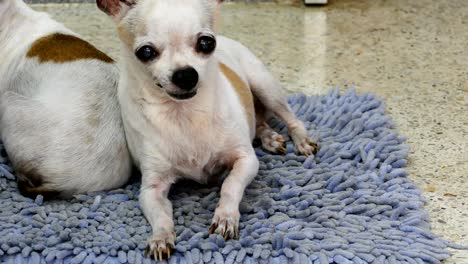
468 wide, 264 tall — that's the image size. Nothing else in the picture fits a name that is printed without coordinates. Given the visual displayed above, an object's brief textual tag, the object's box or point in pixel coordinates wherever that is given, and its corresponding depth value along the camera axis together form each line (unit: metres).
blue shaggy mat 2.13
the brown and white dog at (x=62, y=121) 2.41
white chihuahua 2.11
